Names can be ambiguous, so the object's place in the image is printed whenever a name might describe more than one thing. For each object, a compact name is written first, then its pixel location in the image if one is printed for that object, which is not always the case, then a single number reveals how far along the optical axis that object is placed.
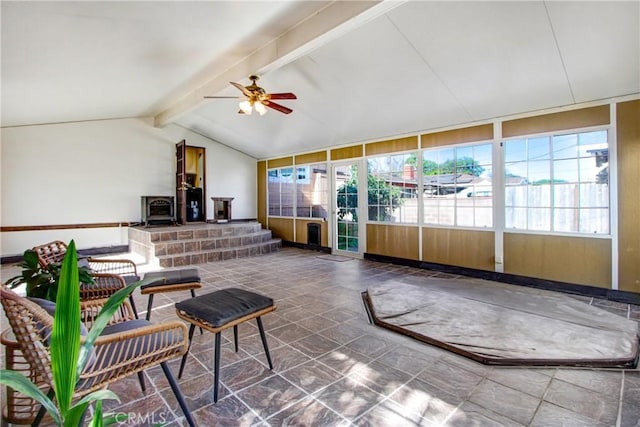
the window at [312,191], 7.61
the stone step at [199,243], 6.23
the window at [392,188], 5.96
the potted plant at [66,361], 0.98
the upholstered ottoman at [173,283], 2.83
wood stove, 7.58
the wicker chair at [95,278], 2.73
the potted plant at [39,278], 2.11
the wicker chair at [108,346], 1.31
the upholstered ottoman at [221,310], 2.05
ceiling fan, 3.93
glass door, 6.94
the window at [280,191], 8.59
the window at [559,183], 4.09
